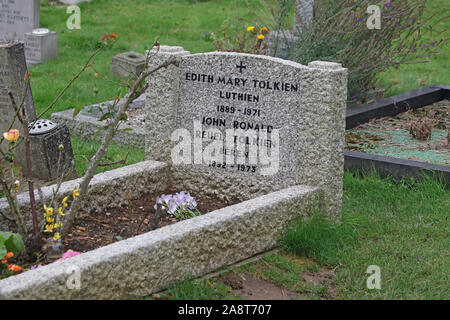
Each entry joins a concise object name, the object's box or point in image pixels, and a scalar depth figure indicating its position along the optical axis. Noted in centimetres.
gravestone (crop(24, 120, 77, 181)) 545
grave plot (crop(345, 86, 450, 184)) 548
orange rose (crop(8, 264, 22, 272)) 343
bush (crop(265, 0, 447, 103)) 670
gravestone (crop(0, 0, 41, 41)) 970
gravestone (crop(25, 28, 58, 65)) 953
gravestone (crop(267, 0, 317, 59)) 767
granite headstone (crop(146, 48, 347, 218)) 444
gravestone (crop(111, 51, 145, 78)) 847
